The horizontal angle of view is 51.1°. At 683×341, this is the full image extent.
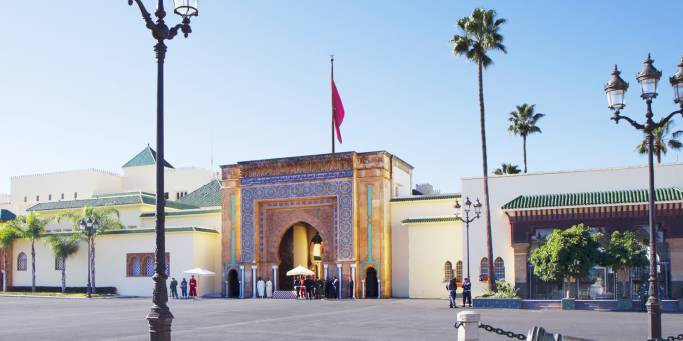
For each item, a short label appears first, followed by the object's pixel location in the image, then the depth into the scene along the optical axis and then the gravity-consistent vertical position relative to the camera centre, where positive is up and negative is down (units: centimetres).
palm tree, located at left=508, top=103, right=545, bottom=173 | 4678 +626
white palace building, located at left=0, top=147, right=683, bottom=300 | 2908 -41
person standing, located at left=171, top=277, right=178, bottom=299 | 3669 -346
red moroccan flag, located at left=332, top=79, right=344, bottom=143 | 4056 +633
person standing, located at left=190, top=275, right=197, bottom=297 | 3791 -343
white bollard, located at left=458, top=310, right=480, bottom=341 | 999 -149
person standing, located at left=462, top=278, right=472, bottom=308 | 2808 -285
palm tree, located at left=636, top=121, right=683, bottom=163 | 4531 +468
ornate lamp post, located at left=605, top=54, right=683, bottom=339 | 1305 +213
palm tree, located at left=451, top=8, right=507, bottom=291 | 3228 +804
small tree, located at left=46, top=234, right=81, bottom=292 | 4144 -134
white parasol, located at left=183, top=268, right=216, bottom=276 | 3744 -267
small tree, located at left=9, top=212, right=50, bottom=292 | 4293 -33
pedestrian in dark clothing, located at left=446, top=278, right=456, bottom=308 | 2678 -275
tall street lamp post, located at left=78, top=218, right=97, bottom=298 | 3841 -35
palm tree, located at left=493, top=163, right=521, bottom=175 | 4762 +320
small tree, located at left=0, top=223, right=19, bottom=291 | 4353 -94
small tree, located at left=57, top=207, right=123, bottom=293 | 4084 +14
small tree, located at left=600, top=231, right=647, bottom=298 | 2570 -139
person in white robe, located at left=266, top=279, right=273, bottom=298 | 3773 -363
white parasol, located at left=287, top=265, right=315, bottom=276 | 3656 -267
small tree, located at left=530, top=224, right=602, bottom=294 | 2573 -140
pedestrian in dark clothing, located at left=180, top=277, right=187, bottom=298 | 3775 -347
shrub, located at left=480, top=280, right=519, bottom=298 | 2822 -301
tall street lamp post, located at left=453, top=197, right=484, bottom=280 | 2925 +20
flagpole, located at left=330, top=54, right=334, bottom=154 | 4078 +812
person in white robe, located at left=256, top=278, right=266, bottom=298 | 3753 -356
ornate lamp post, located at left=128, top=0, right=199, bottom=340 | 946 +86
